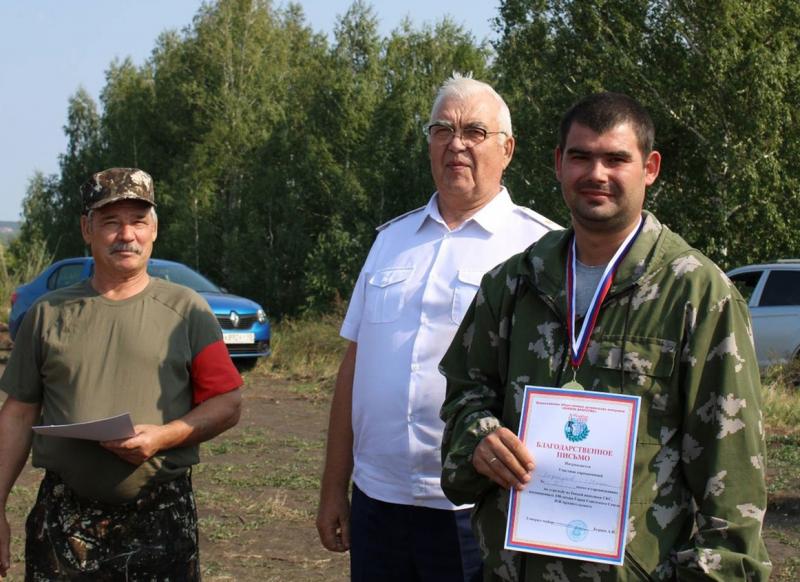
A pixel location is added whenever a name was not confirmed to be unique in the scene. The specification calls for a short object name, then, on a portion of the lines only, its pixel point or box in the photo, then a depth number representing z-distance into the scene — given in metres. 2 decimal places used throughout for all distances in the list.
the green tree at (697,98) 20.31
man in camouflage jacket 2.23
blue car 14.87
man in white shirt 3.20
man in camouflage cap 3.36
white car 13.33
